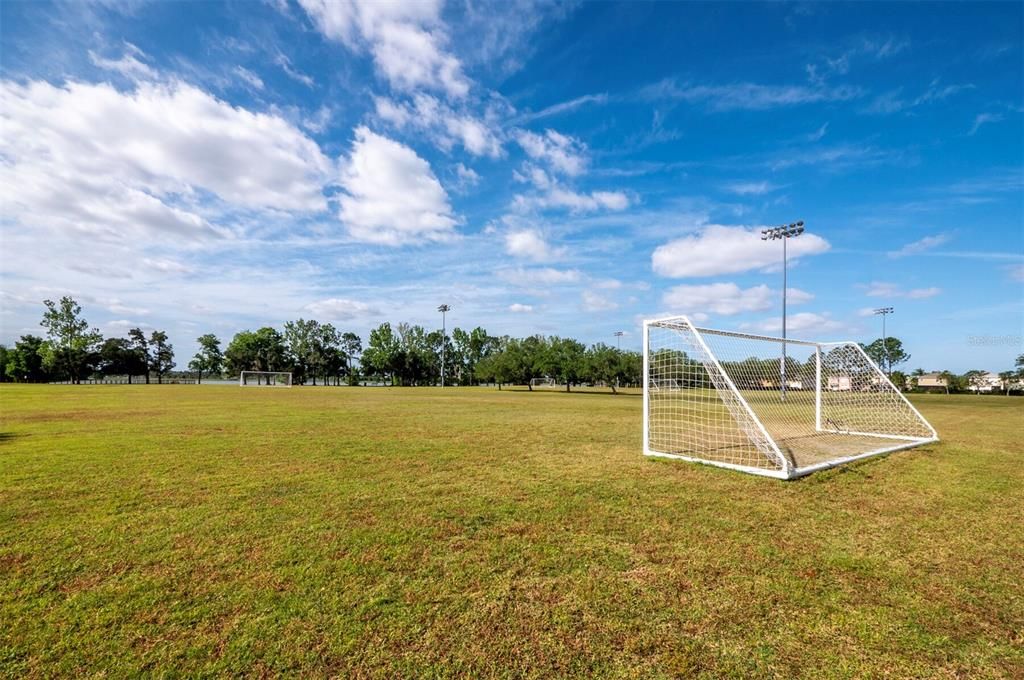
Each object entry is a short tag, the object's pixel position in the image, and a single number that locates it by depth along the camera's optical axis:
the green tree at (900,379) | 65.50
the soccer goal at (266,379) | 69.12
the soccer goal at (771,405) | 8.37
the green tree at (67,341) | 64.50
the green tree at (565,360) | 55.62
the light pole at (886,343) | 59.53
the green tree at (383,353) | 79.19
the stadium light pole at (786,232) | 35.31
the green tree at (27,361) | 66.06
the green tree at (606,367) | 53.41
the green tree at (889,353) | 72.32
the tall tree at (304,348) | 81.19
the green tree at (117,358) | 78.56
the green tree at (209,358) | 84.88
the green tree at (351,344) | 85.62
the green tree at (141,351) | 79.75
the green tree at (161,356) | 80.94
